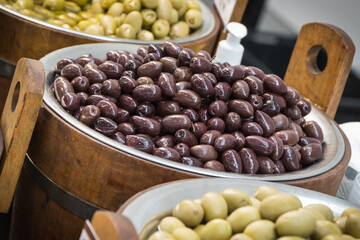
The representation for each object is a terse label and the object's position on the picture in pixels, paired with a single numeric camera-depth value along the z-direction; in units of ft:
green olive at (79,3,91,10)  8.68
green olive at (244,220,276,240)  2.83
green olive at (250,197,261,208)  3.28
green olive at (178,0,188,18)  8.73
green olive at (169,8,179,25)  8.48
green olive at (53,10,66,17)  8.11
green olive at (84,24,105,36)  7.60
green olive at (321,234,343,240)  2.80
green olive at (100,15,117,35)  7.82
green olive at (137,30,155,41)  7.87
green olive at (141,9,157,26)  8.09
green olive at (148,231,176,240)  2.71
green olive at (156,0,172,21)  8.24
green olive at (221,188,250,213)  3.23
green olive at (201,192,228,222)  3.09
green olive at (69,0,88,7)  8.60
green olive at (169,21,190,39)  8.37
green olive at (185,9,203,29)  8.62
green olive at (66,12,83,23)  8.09
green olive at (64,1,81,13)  8.45
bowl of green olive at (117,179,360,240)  2.84
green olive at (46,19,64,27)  7.48
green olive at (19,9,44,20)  7.62
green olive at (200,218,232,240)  2.92
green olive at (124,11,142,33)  7.87
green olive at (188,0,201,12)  8.93
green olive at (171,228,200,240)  2.82
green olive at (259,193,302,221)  2.99
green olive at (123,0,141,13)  8.03
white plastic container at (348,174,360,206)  4.87
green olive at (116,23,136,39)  7.68
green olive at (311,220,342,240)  2.90
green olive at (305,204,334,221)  3.26
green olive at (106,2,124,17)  8.19
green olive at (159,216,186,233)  2.94
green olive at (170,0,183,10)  8.54
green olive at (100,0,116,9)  8.37
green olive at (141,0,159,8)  8.07
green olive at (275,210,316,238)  2.79
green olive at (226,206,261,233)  2.99
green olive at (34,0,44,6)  8.42
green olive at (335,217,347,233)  3.20
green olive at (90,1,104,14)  8.48
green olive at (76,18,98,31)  7.88
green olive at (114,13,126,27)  8.07
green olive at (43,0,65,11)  8.13
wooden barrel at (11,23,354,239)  3.96
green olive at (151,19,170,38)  8.14
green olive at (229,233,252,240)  2.76
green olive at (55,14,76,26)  7.91
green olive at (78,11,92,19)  8.29
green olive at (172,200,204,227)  3.04
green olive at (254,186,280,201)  3.40
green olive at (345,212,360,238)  3.09
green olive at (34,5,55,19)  7.96
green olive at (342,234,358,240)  2.99
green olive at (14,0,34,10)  7.81
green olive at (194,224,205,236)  3.04
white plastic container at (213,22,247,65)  6.41
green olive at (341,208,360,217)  3.35
